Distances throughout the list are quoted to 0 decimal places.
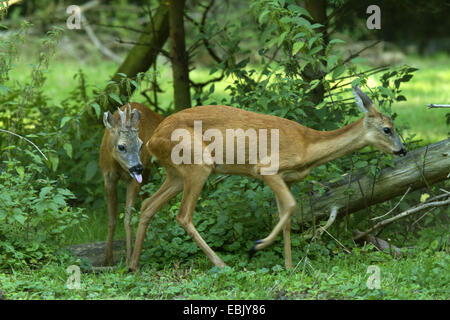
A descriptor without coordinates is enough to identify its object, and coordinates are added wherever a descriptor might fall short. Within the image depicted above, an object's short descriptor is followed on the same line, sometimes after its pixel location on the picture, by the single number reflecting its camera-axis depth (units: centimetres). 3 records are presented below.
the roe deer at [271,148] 1185
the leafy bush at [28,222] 1189
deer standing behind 1258
